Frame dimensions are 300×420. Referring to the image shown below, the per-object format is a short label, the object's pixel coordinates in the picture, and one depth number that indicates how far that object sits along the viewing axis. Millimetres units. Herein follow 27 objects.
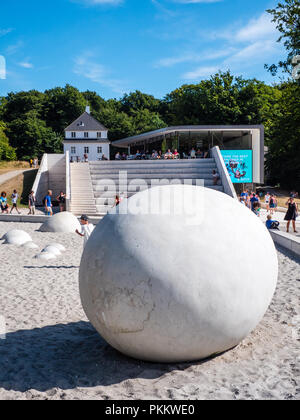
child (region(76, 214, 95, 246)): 10467
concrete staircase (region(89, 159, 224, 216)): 27250
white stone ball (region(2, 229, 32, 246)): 15242
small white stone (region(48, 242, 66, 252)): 13764
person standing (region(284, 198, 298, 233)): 17062
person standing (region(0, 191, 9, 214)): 26203
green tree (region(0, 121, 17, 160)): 63988
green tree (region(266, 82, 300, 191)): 43484
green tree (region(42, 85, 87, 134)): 82875
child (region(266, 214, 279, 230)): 17109
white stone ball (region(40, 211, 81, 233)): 18344
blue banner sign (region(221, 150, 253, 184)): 30406
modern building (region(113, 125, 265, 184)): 30516
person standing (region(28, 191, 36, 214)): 25328
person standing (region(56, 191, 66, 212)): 27062
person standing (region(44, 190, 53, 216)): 24516
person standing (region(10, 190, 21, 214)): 26219
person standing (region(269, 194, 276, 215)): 24031
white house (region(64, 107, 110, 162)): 64625
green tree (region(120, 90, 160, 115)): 93500
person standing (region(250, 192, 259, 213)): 20469
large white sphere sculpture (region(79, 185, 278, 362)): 4535
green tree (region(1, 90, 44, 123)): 79375
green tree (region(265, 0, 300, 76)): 41188
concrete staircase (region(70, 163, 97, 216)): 25828
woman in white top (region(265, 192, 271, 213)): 25525
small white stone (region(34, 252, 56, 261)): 12557
